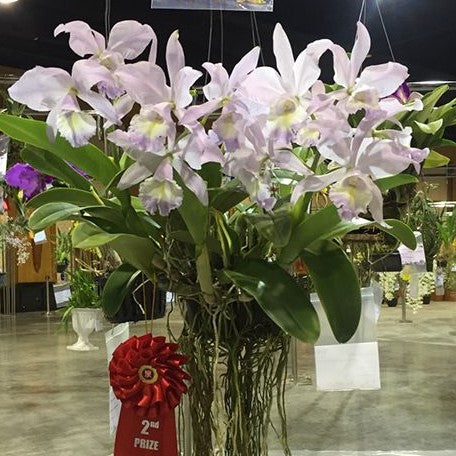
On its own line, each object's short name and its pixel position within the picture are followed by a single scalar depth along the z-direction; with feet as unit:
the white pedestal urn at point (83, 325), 18.22
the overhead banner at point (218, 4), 7.02
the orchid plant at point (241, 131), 2.77
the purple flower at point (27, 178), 4.94
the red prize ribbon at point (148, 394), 3.32
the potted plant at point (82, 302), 17.79
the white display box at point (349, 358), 4.27
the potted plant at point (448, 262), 25.72
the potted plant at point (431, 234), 16.99
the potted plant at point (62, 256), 21.98
